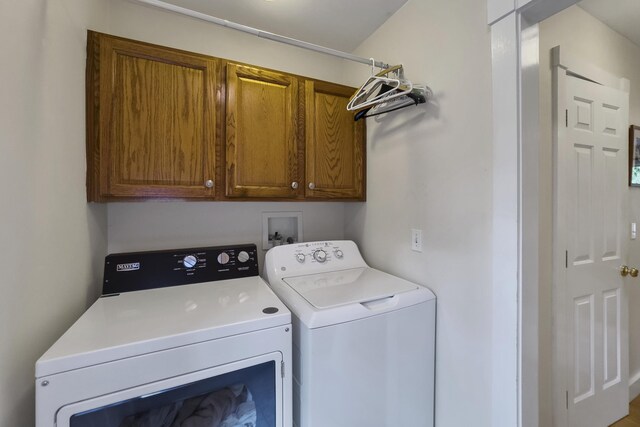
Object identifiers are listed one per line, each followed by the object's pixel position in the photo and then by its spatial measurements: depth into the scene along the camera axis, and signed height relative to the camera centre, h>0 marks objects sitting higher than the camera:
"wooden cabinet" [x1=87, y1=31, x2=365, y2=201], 1.11 +0.44
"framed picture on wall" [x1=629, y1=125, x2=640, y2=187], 1.78 +0.40
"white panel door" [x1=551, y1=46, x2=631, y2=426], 1.38 -0.20
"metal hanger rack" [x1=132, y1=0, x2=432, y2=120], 1.00 +0.67
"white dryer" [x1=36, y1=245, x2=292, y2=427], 0.68 -0.45
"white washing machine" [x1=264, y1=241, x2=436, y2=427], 0.95 -0.57
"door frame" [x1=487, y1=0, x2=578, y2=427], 0.92 +0.03
